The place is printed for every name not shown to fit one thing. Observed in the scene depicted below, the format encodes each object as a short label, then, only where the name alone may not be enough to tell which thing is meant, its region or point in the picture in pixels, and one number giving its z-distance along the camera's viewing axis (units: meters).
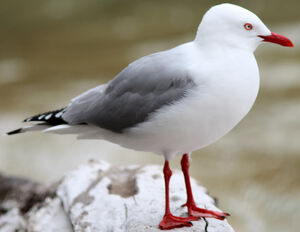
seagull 4.60
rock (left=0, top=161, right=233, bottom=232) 5.65
